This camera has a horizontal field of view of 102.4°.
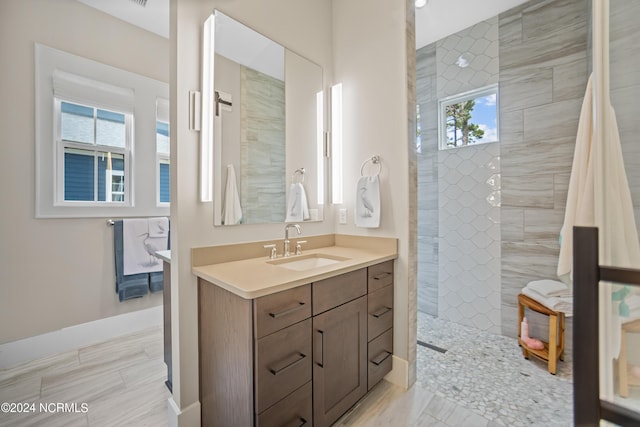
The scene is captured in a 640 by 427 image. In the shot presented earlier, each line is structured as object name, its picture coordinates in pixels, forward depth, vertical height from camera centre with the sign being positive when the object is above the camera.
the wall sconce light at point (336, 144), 2.14 +0.58
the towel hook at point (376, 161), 1.89 +0.39
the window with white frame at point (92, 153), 2.26 +0.57
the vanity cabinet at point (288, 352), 1.02 -0.65
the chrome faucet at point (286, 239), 1.76 -0.18
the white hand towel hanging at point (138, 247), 2.50 -0.34
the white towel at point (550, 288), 1.89 -0.57
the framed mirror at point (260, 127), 1.47 +0.58
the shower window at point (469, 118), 2.50 +0.96
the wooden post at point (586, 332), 0.54 -0.26
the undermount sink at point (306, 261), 1.66 -0.33
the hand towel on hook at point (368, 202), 1.85 +0.08
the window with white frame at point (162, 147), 2.76 +0.72
